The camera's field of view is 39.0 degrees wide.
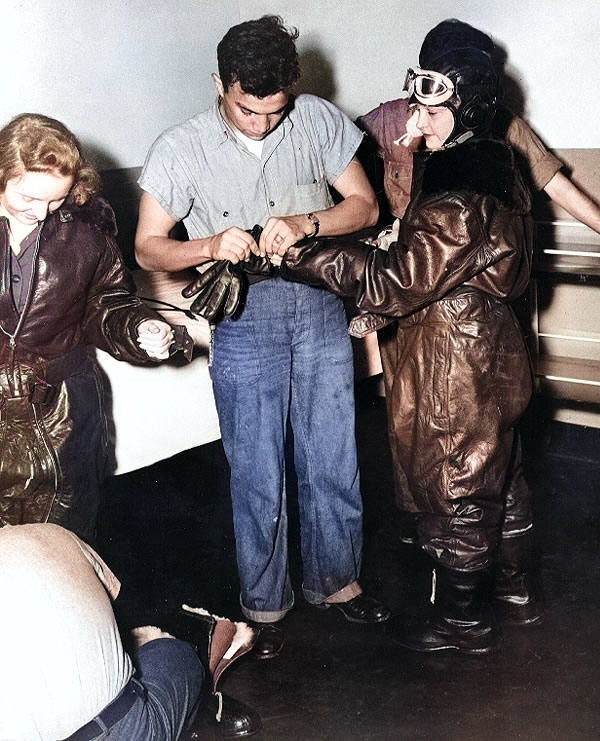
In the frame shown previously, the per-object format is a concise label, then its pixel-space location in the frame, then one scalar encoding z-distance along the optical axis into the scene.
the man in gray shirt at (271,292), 2.75
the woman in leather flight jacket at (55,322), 2.53
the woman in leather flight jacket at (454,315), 2.63
